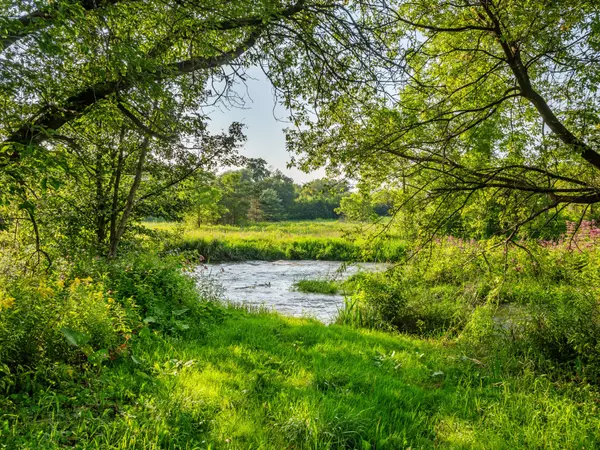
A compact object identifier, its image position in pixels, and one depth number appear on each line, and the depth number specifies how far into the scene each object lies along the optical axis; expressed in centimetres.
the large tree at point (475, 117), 350
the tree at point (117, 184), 601
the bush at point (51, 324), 288
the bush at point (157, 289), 512
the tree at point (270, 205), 4447
